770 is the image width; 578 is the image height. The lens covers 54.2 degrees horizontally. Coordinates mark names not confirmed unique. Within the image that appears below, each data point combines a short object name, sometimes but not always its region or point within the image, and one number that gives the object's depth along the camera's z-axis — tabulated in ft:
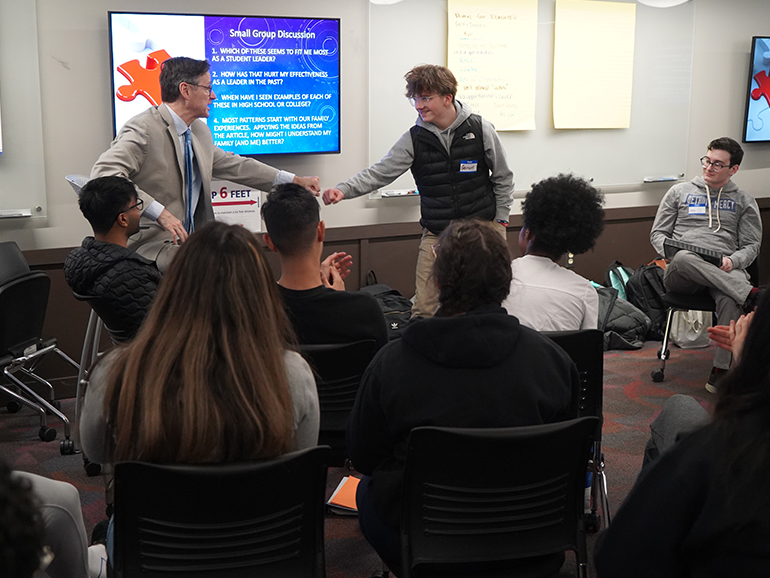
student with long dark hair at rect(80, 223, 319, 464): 4.77
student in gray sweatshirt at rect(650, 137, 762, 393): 14.70
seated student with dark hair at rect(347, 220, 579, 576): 5.41
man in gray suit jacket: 11.26
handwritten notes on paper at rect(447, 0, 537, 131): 16.56
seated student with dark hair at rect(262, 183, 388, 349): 7.98
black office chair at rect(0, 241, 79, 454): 11.23
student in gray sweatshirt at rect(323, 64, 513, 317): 13.94
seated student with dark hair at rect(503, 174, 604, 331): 8.29
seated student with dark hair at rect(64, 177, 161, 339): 9.21
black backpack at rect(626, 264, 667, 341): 17.80
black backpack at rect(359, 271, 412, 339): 15.26
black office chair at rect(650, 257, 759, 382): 14.52
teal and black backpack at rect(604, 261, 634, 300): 18.70
